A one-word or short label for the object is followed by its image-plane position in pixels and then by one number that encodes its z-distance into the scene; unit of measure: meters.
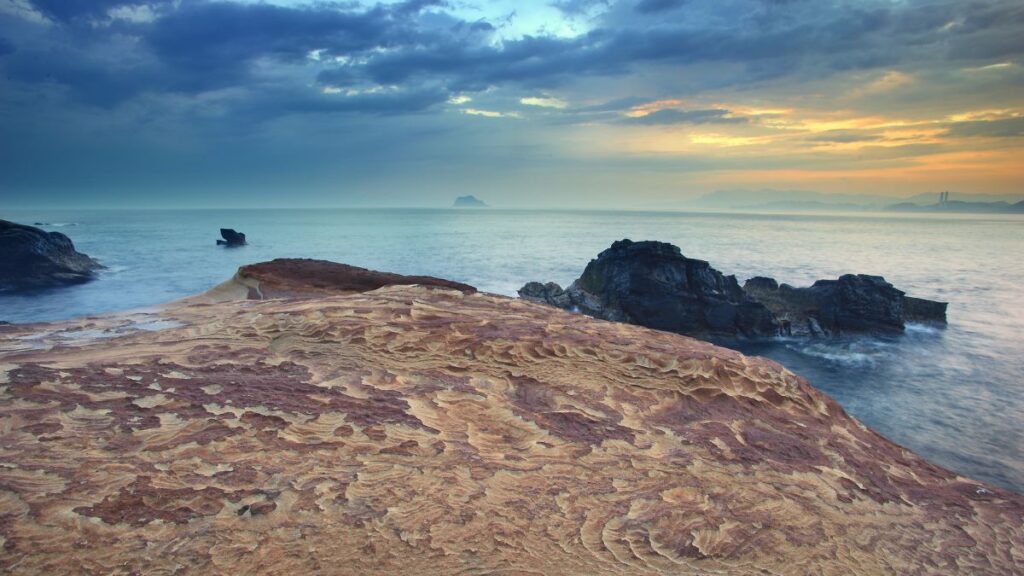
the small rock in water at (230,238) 72.94
